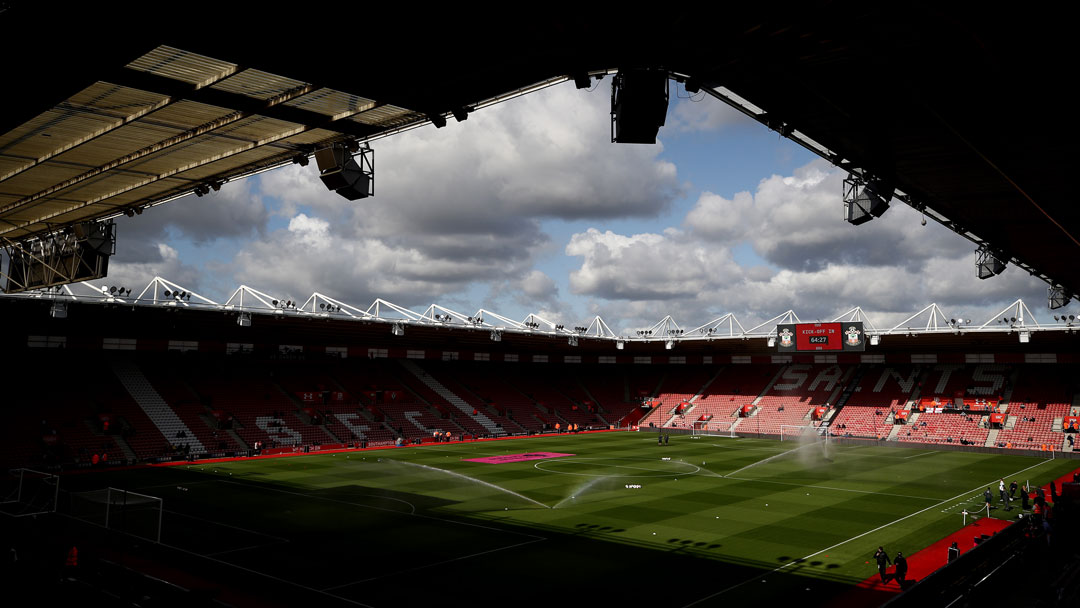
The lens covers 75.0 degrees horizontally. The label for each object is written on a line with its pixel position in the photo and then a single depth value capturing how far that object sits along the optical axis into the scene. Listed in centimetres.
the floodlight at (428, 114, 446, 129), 1023
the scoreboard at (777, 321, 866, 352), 6241
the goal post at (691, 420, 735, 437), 6854
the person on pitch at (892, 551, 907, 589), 1845
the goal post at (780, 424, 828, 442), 6378
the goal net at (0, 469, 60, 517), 2500
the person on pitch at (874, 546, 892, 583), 1911
